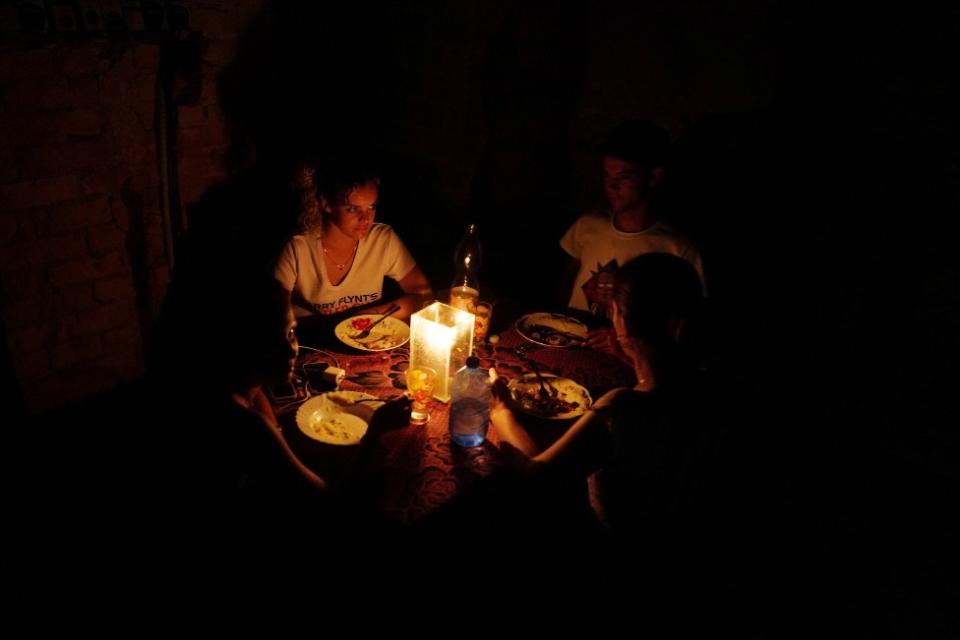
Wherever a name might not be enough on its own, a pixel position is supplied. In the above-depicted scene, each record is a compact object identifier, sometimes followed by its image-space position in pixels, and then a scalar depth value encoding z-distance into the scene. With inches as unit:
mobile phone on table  89.7
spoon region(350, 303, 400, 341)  109.1
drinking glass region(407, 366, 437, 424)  86.9
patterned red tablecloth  74.0
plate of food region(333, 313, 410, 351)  106.8
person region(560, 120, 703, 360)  126.5
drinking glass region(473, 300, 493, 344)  107.2
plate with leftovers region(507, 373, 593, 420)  91.5
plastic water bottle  81.1
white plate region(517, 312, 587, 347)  114.6
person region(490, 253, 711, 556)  84.0
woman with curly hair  120.8
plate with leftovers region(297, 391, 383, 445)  82.5
